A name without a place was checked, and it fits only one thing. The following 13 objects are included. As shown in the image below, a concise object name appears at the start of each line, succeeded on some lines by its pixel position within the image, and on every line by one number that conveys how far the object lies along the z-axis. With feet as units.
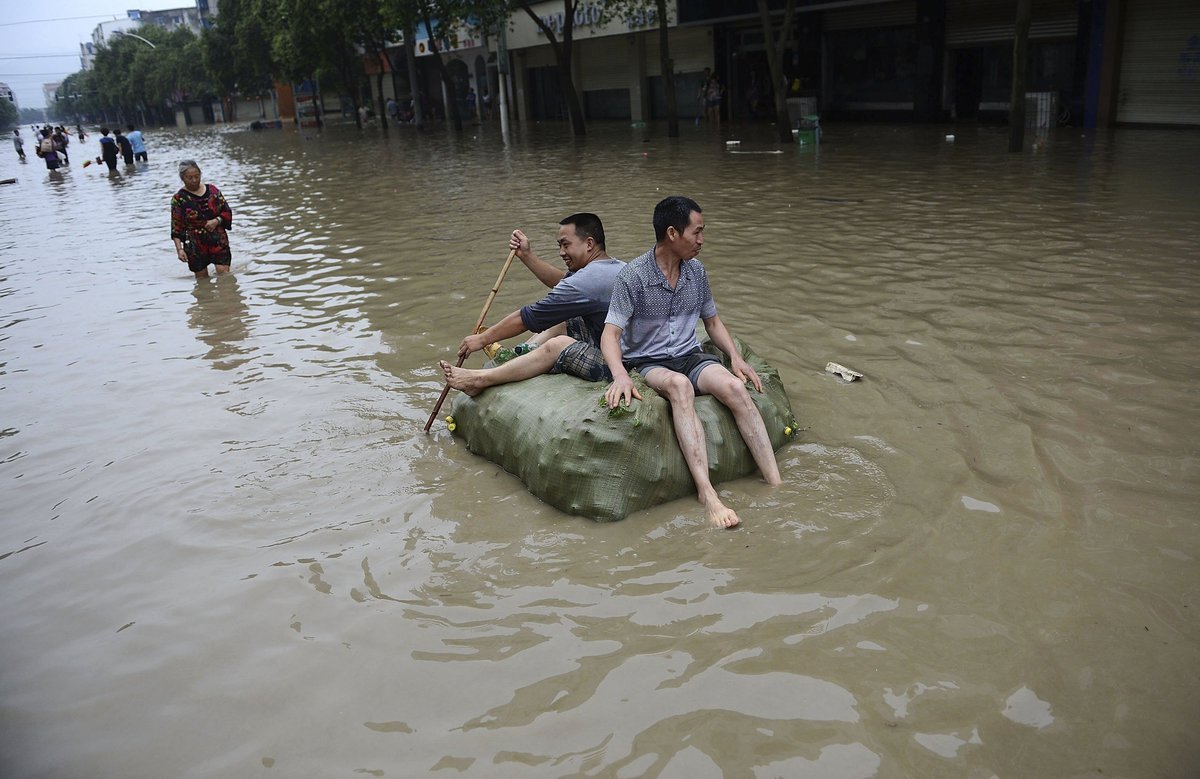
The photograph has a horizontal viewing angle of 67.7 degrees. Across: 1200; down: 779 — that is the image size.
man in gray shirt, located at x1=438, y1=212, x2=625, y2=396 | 15.55
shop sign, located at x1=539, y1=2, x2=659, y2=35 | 91.31
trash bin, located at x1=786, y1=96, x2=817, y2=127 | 73.67
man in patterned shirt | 13.80
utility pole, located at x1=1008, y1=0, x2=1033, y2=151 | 45.47
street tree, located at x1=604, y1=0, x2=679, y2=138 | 69.82
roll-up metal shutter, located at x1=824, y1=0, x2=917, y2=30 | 75.66
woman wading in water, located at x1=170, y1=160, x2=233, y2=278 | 31.50
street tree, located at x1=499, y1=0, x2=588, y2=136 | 81.35
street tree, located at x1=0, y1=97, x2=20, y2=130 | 402.42
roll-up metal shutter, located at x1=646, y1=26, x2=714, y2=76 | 96.17
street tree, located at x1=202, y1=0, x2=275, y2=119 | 155.33
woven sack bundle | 13.51
